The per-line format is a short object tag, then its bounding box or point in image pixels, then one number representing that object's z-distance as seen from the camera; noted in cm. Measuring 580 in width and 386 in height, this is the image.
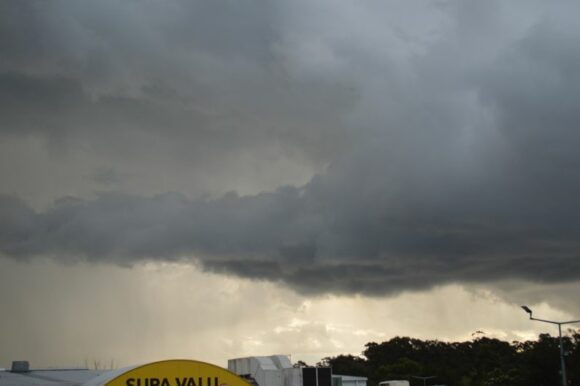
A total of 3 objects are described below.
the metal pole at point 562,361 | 6056
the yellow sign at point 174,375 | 2964
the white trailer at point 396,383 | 7531
